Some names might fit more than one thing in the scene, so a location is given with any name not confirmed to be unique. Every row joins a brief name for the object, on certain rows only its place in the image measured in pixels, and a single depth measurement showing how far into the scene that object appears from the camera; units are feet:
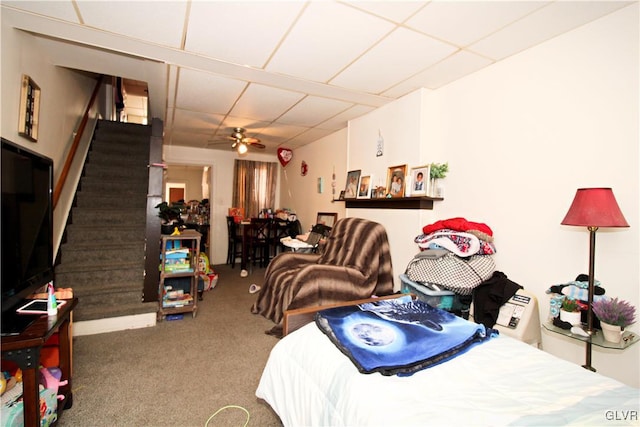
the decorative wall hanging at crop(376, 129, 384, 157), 10.52
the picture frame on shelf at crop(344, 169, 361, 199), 11.75
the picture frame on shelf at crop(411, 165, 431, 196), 8.57
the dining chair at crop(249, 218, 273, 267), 16.67
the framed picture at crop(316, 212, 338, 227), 14.37
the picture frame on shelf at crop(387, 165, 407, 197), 9.39
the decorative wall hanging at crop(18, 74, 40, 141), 6.44
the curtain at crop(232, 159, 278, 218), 19.15
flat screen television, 4.16
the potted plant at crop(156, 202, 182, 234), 9.69
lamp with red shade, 4.68
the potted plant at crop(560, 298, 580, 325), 5.21
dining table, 16.39
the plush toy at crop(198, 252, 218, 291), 12.67
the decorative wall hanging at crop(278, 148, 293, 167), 18.13
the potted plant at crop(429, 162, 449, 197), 8.59
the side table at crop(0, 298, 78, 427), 3.82
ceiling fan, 13.93
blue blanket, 3.70
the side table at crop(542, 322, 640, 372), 4.71
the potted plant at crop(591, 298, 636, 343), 4.71
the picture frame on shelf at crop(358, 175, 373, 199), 10.94
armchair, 8.71
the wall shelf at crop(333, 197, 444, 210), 8.91
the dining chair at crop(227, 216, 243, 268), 17.84
